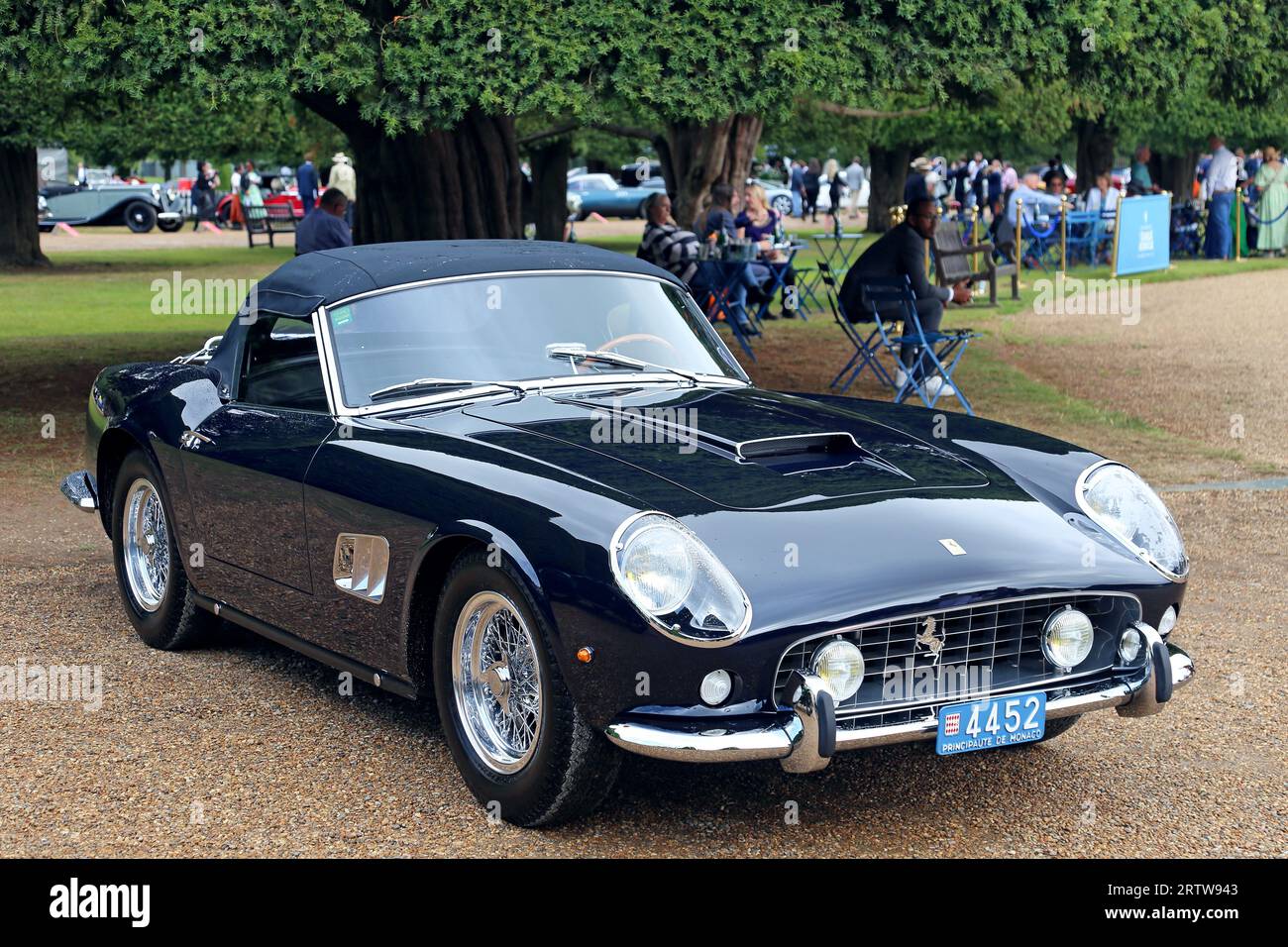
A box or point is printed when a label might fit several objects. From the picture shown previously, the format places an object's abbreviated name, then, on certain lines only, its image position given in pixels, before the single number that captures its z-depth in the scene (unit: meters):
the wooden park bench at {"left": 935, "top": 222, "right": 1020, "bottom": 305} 18.74
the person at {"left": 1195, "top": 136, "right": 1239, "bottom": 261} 27.38
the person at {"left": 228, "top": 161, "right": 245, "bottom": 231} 45.53
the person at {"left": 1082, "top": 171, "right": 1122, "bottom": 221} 27.24
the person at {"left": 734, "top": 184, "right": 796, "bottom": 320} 18.55
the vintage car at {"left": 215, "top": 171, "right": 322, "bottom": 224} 40.34
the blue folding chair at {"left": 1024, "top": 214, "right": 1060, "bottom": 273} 26.04
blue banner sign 25.58
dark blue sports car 4.28
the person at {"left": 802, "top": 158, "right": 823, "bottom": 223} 52.19
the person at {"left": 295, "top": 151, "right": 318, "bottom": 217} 35.81
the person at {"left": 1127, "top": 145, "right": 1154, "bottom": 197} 28.98
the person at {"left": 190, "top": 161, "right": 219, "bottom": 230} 47.19
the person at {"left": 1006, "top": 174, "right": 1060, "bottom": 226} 26.16
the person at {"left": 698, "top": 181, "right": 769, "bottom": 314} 18.31
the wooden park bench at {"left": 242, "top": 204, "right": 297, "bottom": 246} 35.91
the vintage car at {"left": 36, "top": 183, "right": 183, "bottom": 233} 44.59
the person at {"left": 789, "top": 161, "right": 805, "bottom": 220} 53.78
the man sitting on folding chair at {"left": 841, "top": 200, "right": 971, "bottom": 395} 12.80
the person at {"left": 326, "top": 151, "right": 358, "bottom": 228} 27.95
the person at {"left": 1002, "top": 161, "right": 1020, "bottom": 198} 38.63
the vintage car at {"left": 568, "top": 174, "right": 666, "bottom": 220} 52.19
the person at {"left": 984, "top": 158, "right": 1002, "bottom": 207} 40.41
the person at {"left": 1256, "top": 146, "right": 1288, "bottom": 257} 28.59
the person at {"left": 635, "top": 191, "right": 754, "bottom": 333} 16.66
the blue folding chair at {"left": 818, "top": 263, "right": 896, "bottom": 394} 13.28
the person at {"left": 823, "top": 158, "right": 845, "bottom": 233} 50.34
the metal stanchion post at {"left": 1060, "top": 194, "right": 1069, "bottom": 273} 25.55
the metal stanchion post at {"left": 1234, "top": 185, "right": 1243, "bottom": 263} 28.83
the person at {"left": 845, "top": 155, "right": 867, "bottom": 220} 58.00
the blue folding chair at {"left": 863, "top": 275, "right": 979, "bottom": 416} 12.62
